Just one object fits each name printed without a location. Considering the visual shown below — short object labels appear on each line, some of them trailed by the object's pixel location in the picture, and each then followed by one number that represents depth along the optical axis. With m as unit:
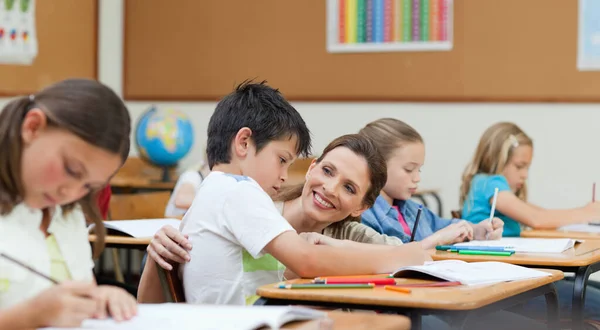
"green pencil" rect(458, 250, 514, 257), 2.59
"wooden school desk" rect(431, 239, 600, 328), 2.46
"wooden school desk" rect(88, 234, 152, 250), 2.71
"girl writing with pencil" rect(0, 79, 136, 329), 1.29
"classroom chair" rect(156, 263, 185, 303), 2.01
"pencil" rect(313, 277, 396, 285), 1.76
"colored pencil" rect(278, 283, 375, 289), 1.71
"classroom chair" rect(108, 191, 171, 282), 3.76
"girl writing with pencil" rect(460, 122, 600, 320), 3.73
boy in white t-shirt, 1.87
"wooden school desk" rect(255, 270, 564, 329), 1.61
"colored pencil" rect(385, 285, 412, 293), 1.71
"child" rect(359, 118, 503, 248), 2.93
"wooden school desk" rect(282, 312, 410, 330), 1.35
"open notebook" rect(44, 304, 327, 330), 1.27
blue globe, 5.52
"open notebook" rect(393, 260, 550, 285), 1.88
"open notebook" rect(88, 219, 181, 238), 2.81
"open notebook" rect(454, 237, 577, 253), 2.74
